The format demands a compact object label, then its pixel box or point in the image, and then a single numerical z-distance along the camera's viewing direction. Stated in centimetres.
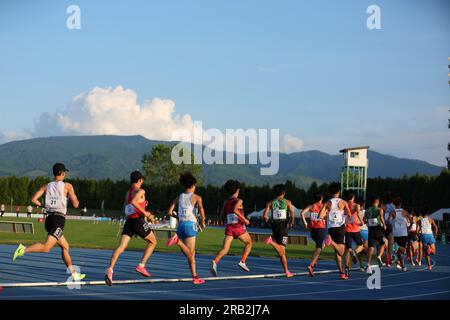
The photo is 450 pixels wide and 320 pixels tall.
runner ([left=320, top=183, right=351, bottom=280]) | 1767
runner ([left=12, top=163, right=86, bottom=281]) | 1379
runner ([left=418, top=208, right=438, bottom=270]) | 2386
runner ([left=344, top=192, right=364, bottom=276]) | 1884
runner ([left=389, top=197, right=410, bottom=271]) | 2220
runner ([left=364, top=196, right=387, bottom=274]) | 2106
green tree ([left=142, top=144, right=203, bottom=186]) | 16088
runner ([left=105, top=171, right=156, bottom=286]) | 1445
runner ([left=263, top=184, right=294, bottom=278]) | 1786
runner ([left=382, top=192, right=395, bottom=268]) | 2258
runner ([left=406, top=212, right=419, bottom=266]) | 2406
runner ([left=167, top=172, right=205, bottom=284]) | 1536
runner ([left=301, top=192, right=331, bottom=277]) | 1861
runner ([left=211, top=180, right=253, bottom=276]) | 1709
